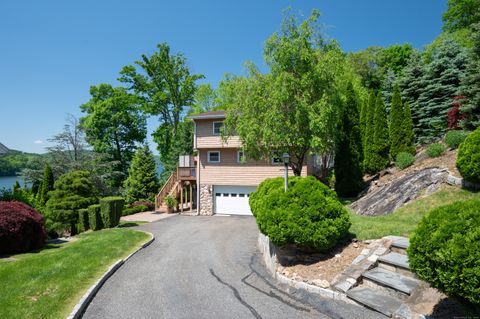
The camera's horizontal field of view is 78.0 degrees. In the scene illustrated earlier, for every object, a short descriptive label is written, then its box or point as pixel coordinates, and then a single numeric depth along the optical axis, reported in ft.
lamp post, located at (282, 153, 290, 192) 32.40
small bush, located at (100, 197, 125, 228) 59.00
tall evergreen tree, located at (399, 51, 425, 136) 71.87
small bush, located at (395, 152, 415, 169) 51.80
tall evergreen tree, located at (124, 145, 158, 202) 95.66
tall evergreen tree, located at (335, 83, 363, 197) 56.65
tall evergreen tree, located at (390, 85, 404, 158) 61.87
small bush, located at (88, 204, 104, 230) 58.18
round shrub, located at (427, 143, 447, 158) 46.14
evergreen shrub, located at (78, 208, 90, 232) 59.20
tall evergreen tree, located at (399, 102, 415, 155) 60.70
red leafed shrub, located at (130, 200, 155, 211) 90.34
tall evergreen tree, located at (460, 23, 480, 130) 46.78
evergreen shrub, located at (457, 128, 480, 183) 29.58
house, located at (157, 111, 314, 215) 71.10
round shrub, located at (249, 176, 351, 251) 25.04
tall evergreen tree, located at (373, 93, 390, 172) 61.52
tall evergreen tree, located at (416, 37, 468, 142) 65.77
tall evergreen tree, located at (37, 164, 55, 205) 81.13
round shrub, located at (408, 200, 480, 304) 12.88
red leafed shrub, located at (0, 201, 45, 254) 37.87
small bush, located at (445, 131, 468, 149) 45.00
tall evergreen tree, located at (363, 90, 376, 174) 62.69
